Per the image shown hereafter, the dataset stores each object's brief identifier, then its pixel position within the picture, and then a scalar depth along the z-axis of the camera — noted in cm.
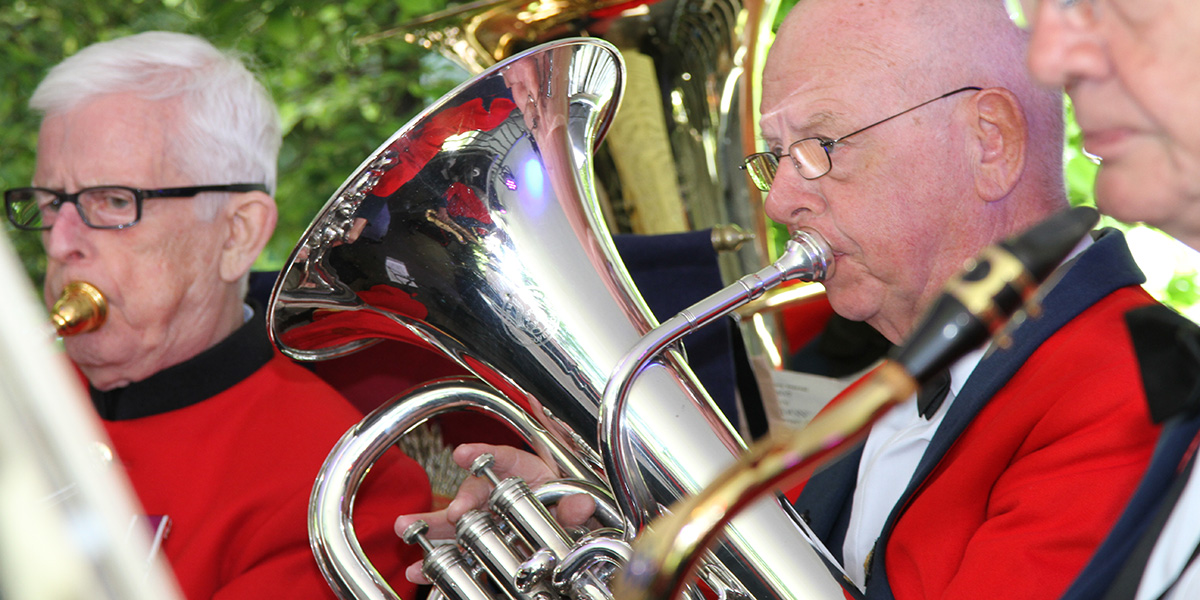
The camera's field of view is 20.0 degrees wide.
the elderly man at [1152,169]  202
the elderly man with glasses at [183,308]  243
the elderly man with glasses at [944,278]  218
